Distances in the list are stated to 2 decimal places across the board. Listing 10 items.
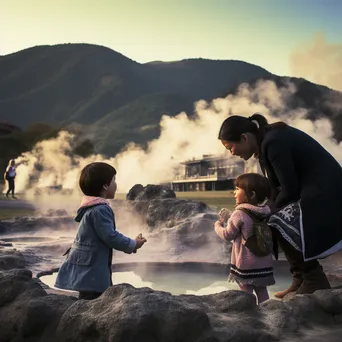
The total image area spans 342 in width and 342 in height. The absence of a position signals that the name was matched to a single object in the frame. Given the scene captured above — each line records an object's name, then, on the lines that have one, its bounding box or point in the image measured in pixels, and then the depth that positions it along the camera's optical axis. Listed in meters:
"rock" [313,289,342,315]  2.72
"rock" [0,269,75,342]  2.53
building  28.83
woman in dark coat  3.04
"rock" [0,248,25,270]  5.89
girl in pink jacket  3.30
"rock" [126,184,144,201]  14.62
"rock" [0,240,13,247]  9.04
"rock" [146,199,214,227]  11.05
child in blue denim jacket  3.06
